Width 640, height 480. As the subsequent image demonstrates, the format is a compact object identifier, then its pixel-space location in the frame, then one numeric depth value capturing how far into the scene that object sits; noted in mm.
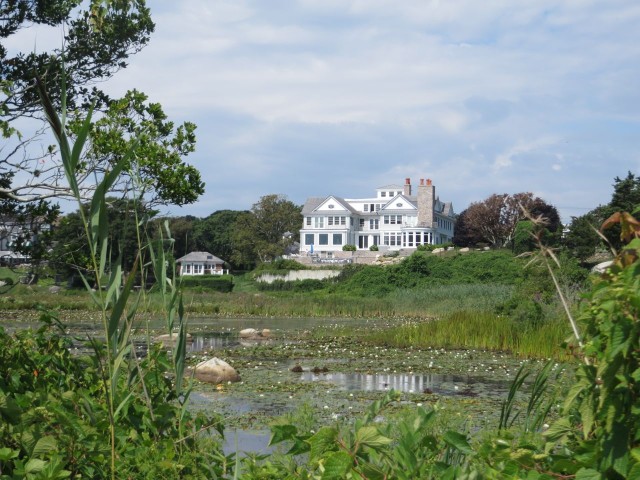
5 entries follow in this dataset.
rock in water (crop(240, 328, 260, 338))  22759
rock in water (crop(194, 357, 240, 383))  12883
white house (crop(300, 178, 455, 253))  81375
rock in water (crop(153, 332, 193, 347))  18372
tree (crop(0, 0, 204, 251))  7919
